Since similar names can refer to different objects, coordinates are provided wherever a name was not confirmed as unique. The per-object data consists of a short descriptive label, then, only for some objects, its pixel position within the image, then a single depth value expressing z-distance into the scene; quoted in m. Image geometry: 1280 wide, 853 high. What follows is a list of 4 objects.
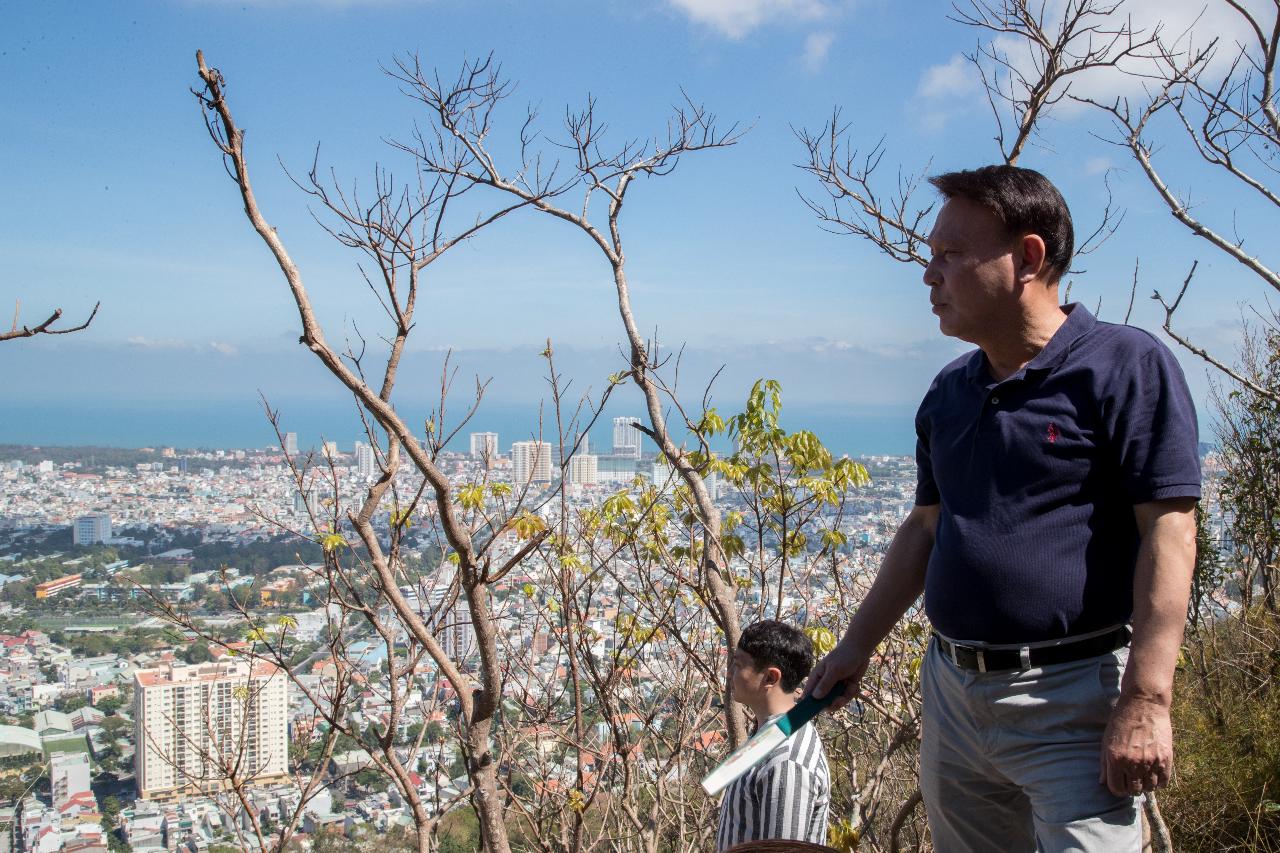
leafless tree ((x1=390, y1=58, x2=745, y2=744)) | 3.34
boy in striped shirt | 2.03
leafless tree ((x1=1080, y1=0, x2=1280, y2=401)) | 2.60
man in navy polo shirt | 1.33
